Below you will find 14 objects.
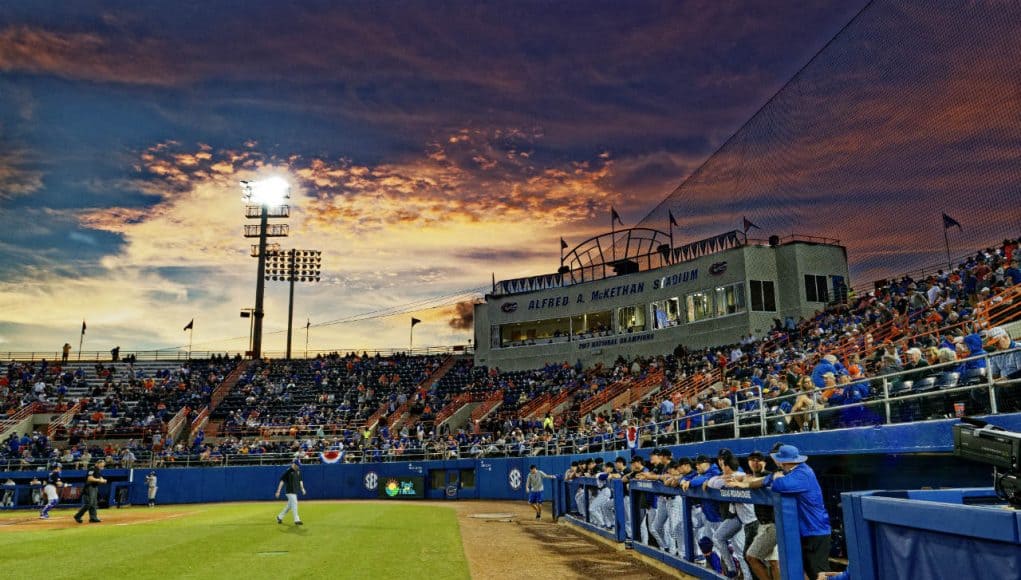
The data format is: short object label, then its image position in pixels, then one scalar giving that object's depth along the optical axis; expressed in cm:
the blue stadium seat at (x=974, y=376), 1040
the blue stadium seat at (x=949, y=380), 1106
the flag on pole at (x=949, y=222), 3039
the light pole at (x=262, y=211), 6099
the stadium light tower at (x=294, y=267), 7106
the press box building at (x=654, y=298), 4147
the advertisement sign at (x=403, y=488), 3733
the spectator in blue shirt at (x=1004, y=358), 984
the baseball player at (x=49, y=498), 2675
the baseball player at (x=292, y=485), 2064
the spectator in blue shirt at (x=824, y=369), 1543
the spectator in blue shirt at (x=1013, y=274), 1827
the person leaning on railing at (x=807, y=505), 806
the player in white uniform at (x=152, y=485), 3556
